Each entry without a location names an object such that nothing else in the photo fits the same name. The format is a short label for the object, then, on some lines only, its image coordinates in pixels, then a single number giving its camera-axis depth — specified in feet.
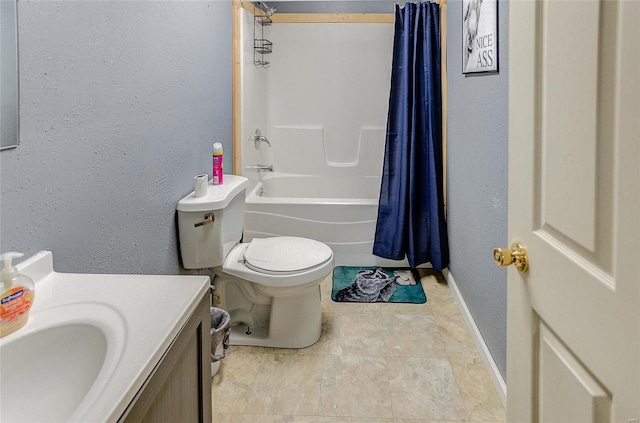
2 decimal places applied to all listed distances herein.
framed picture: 6.06
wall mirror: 3.01
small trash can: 6.02
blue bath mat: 9.07
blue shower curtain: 9.64
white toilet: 6.48
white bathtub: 10.29
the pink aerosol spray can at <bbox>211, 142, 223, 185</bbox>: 7.15
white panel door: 1.90
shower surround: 12.61
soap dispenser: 2.68
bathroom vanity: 2.25
